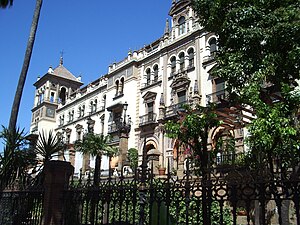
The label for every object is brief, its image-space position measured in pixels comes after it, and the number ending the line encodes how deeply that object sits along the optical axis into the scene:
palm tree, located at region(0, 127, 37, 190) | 10.37
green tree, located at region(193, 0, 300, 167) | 10.02
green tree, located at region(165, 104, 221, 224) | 7.83
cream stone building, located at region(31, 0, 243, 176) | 24.20
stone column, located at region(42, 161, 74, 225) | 7.13
